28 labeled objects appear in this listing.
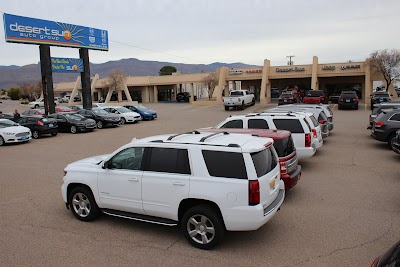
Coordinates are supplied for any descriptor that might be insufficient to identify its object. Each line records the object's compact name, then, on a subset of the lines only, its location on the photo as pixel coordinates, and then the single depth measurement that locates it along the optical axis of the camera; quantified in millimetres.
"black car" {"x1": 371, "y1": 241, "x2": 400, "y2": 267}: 2787
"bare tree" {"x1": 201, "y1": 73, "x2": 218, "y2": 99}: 53062
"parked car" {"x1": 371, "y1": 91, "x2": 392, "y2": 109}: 30750
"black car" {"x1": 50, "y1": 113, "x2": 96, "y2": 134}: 22406
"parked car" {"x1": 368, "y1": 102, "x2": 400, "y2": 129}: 16766
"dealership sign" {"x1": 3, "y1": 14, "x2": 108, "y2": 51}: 26144
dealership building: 41938
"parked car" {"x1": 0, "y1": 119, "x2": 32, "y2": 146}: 17766
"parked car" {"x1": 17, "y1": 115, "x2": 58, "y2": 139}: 20484
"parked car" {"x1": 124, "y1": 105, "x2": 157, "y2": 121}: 29661
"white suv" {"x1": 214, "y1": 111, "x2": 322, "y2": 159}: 9758
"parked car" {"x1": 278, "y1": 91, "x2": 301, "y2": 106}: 33594
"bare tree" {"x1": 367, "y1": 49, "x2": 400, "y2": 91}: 38469
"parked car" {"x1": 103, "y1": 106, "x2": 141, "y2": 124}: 27188
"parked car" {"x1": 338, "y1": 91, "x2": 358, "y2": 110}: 32438
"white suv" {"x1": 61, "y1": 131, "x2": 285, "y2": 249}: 5125
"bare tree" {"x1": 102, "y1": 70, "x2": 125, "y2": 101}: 57406
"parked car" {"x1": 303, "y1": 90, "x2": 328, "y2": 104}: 31766
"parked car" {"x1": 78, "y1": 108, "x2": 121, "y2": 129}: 24656
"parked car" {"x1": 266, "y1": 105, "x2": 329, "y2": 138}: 13825
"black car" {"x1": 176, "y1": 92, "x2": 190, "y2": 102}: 58562
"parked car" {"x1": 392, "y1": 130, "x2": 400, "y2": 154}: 10471
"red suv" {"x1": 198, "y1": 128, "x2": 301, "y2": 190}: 7270
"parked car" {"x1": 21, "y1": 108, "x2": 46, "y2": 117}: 27341
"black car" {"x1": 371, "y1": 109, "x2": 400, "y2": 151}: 13016
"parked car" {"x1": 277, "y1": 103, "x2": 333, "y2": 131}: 16300
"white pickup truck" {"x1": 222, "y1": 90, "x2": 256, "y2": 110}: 34438
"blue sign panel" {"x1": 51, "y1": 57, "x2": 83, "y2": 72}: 30703
